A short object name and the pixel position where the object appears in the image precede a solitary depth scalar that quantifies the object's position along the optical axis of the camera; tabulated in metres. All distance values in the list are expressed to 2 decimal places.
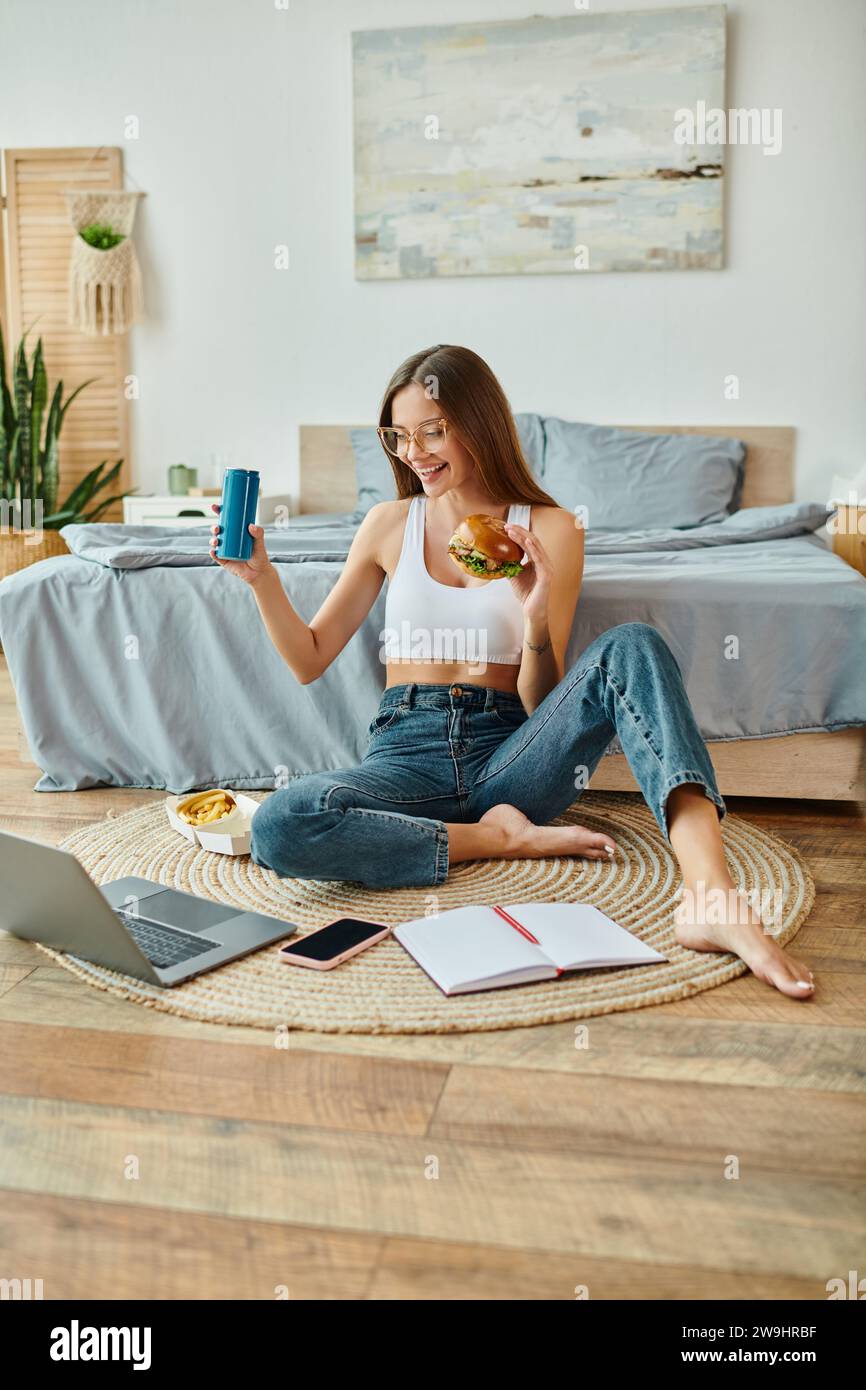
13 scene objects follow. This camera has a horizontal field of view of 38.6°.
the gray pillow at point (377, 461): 4.41
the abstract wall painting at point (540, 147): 4.39
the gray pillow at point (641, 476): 4.09
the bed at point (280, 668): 2.55
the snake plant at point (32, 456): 4.76
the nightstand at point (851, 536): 3.58
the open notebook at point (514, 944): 1.72
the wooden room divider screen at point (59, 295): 4.96
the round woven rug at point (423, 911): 1.65
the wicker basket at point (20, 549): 4.59
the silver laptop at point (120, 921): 1.64
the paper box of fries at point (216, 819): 2.28
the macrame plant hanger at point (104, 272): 4.84
